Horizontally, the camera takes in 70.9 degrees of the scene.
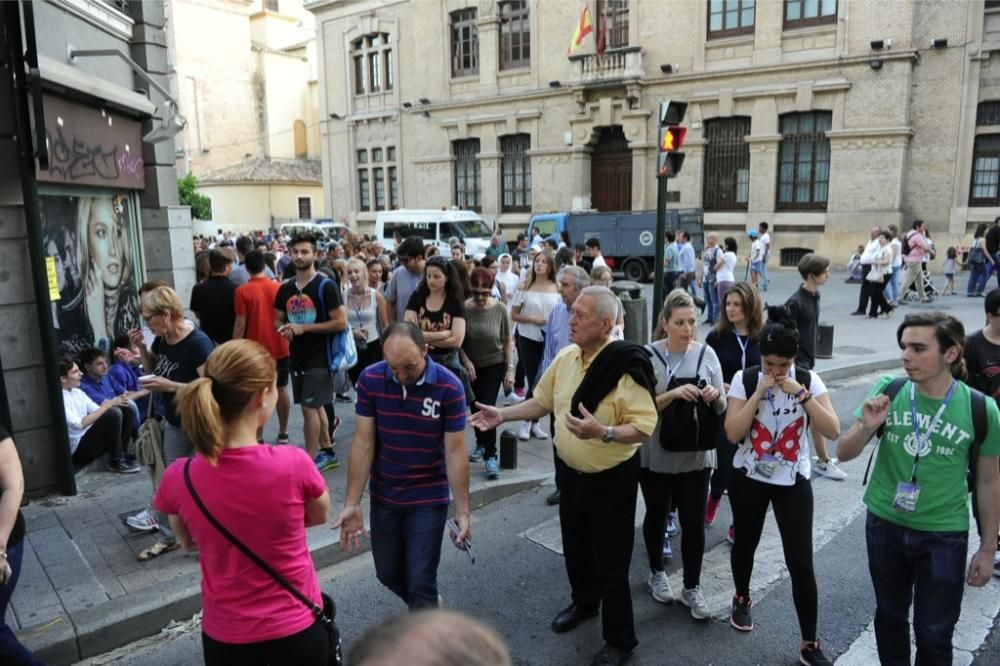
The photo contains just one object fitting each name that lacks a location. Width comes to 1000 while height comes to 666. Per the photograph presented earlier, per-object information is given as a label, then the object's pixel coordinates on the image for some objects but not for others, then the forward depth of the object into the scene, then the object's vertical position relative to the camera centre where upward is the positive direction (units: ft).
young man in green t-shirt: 9.98 -3.89
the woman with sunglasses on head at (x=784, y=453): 11.62 -3.94
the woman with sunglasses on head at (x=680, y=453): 13.33 -4.42
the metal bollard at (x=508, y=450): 20.98 -6.74
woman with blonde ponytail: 7.87 -3.20
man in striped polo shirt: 11.44 -3.92
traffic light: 29.19 +3.42
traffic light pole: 28.35 -0.65
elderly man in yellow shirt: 11.46 -3.43
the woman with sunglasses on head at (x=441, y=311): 18.79 -2.34
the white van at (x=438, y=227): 80.43 -0.43
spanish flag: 79.92 +21.70
